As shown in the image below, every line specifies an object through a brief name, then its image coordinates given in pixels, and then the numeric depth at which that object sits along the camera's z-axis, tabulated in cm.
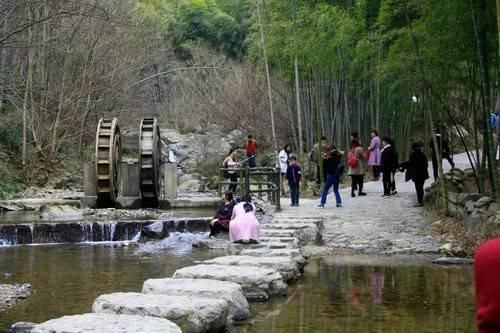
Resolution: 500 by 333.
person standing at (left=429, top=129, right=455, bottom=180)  1304
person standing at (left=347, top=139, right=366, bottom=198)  1400
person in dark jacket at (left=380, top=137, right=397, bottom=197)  1370
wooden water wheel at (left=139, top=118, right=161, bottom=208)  1686
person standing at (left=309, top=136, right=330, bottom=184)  1584
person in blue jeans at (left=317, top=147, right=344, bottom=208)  1263
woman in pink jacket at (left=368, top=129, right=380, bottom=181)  1514
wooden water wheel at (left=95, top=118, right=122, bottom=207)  1623
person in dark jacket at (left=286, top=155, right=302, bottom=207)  1313
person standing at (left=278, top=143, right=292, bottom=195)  1669
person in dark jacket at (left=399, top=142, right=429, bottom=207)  1215
